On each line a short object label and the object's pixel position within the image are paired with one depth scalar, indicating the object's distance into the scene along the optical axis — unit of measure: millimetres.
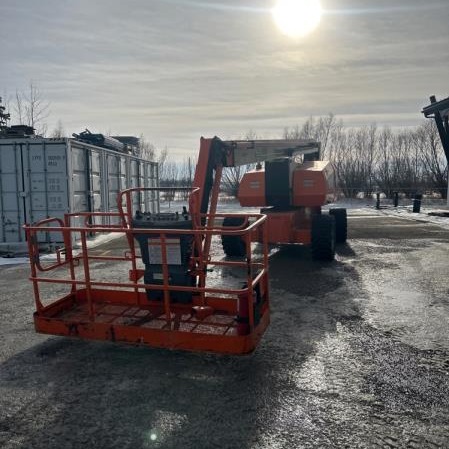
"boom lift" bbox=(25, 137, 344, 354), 4059
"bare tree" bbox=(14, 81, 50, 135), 24109
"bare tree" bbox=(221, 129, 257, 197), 36281
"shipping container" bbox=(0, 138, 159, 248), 11617
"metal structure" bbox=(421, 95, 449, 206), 19281
